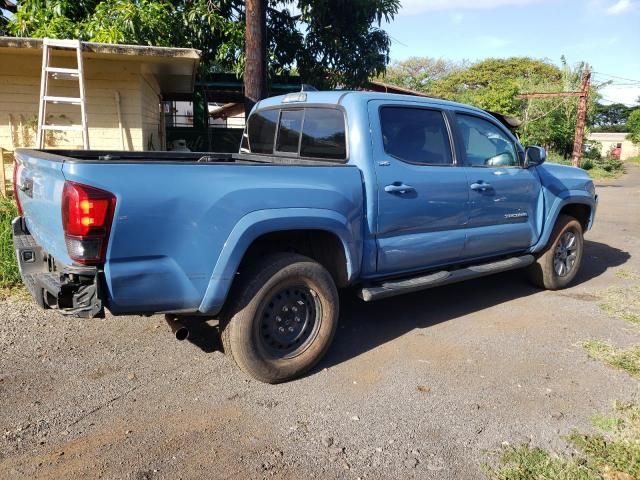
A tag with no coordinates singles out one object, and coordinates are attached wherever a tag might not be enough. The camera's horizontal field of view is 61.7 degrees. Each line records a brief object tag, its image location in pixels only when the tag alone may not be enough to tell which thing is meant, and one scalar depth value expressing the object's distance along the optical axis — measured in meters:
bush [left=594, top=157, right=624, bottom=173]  32.70
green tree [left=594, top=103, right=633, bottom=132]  80.86
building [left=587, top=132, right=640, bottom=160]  58.05
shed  8.61
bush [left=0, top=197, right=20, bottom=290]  5.46
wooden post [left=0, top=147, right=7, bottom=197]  8.41
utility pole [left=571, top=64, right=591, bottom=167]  22.58
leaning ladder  7.21
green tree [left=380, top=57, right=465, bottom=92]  52.81
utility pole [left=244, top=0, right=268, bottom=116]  8.21
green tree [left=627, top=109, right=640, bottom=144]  53.28
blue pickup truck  2.94
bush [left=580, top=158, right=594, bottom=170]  31.34
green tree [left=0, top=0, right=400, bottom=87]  8.83
